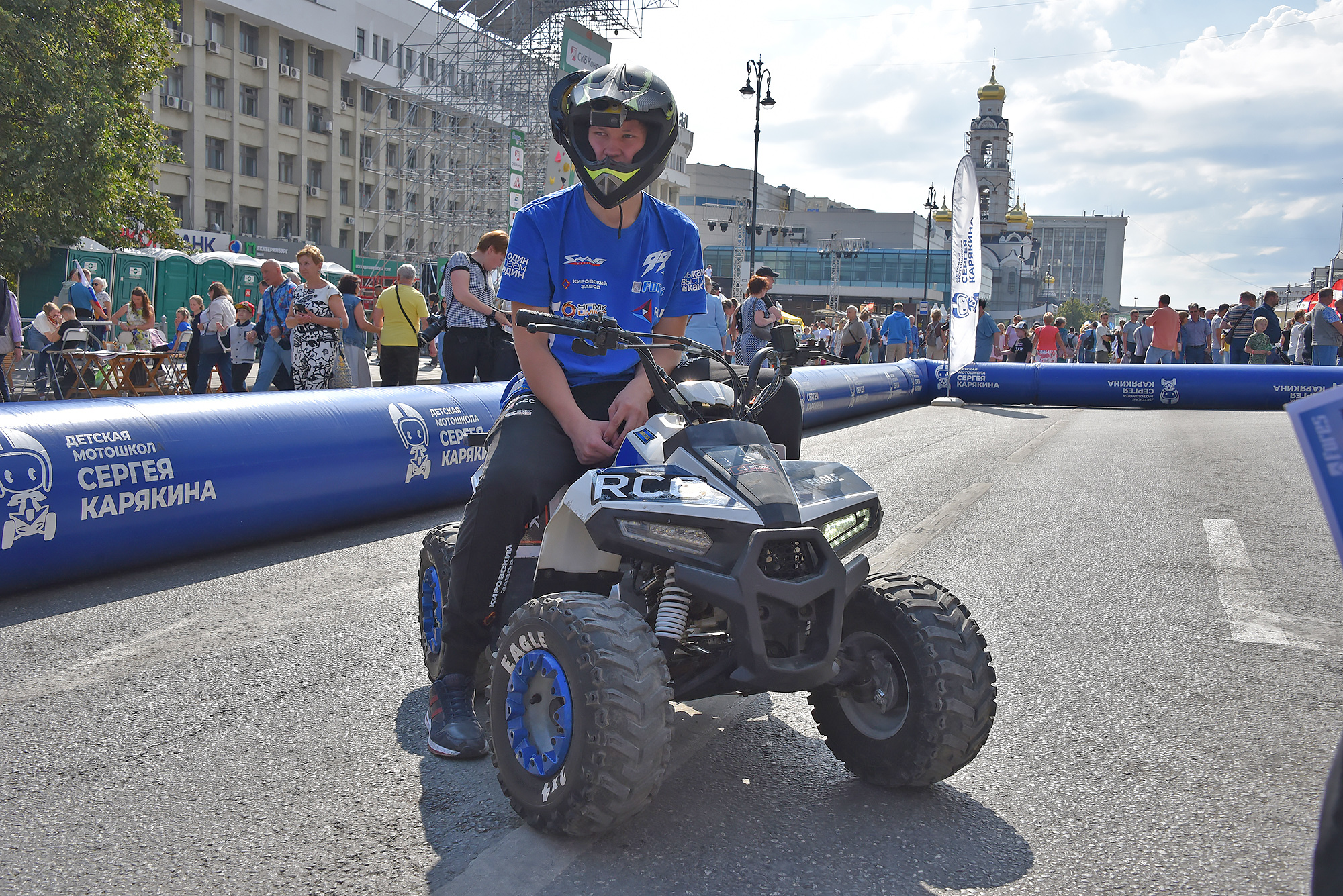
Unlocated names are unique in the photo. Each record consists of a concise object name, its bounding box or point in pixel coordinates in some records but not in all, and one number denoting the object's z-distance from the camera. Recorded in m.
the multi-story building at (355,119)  50.53
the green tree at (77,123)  21.86
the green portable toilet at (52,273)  26.44
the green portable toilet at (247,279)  31.53
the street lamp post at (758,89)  37.69
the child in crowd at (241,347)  12.77
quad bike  2.49
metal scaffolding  52.31
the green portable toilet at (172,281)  29.12
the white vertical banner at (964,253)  17.64
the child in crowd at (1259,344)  20.53
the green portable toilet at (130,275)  27.59
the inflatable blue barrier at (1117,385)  19.27
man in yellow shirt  10.83
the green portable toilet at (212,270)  29.95
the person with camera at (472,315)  9.16
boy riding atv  3.06
